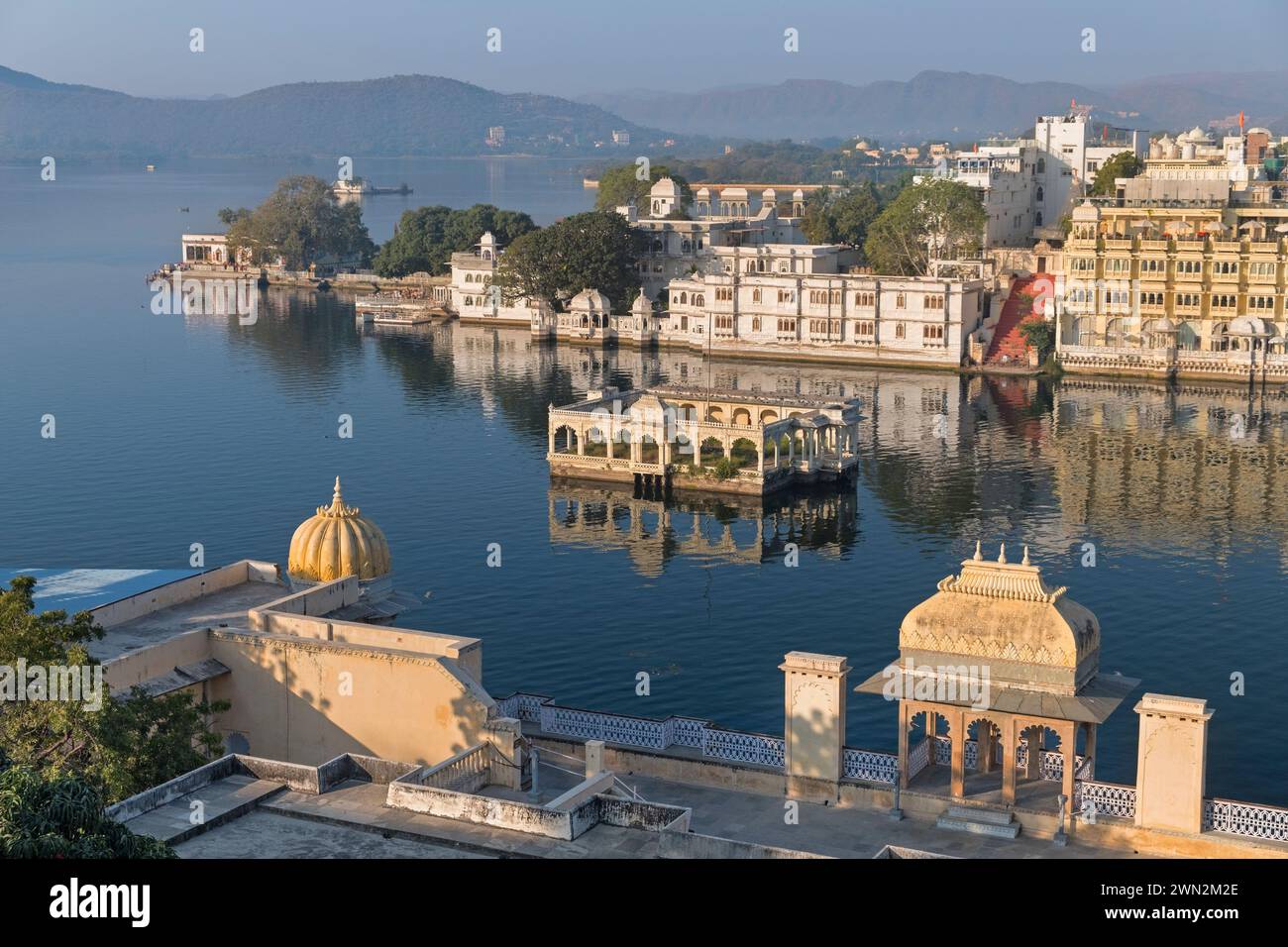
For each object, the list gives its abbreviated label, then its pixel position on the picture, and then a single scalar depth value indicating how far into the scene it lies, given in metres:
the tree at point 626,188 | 157.62
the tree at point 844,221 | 144.75
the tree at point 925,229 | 124.56
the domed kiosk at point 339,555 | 42.47
